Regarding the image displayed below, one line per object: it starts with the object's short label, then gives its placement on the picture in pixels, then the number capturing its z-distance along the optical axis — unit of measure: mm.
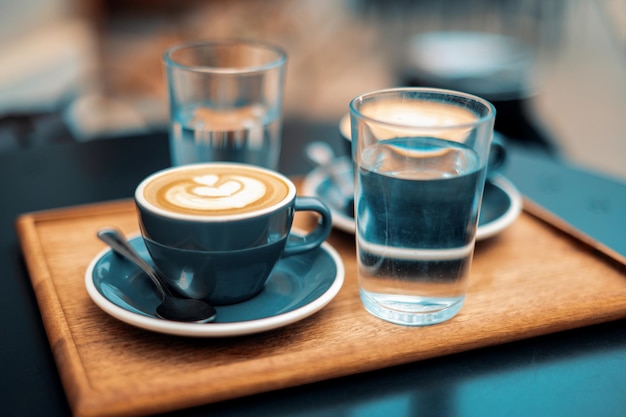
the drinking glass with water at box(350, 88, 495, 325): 523
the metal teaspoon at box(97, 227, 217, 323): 533
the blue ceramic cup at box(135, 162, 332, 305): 531
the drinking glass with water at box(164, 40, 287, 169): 743
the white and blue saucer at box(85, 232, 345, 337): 508
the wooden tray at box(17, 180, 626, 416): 474
